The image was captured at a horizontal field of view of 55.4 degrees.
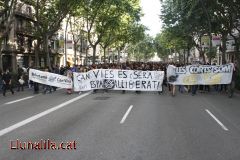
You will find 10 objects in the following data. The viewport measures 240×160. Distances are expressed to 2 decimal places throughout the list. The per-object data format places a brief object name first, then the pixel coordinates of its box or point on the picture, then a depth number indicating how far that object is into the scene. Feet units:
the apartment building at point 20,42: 93.28
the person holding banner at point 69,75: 42.05
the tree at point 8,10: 49.33
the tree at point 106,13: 86.00
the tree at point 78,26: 104.33
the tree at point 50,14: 64.80
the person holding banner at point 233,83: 37.31
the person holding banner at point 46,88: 42.85
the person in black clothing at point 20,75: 47.48
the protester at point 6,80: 40.96
